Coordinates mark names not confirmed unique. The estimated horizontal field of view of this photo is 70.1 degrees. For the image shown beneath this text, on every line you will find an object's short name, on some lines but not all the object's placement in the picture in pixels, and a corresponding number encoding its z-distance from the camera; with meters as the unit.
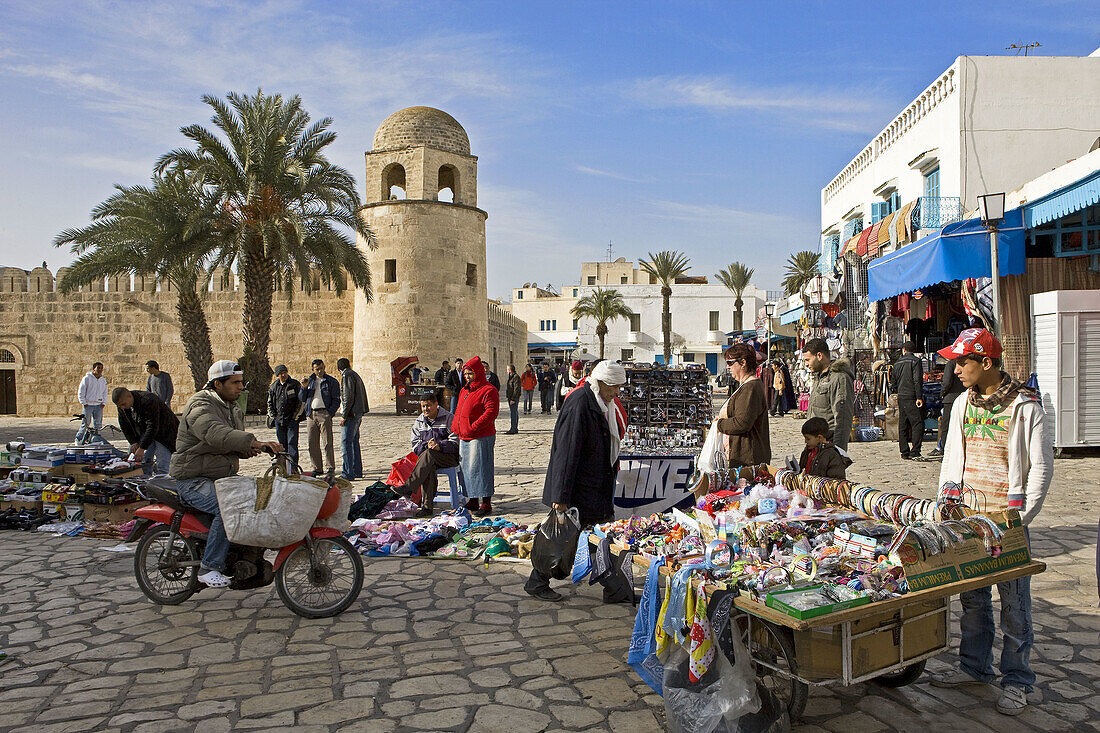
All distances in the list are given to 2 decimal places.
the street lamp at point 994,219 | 9.59
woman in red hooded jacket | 7.64
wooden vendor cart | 2.81
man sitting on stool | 7.66
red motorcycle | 4.71
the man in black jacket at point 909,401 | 10.66
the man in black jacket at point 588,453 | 4.74
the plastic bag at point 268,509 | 4.51
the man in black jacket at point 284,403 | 9.83
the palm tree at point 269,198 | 18.59
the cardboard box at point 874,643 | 2.82
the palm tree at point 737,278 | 48.91
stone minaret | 24.17
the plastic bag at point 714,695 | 2.89
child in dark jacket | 4.45
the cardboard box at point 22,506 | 7.52
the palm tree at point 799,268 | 43.44
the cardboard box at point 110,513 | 7.21
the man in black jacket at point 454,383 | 13.11
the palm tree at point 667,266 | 41.94
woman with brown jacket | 4.95
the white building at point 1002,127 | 13.84
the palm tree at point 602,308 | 47.72
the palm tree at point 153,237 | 18.62
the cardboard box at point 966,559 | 2.99
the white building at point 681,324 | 50.81
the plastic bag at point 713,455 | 4.85
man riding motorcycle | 4.68
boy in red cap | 3.33
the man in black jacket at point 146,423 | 7.55
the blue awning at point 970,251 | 10.48
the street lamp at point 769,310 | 20.55
